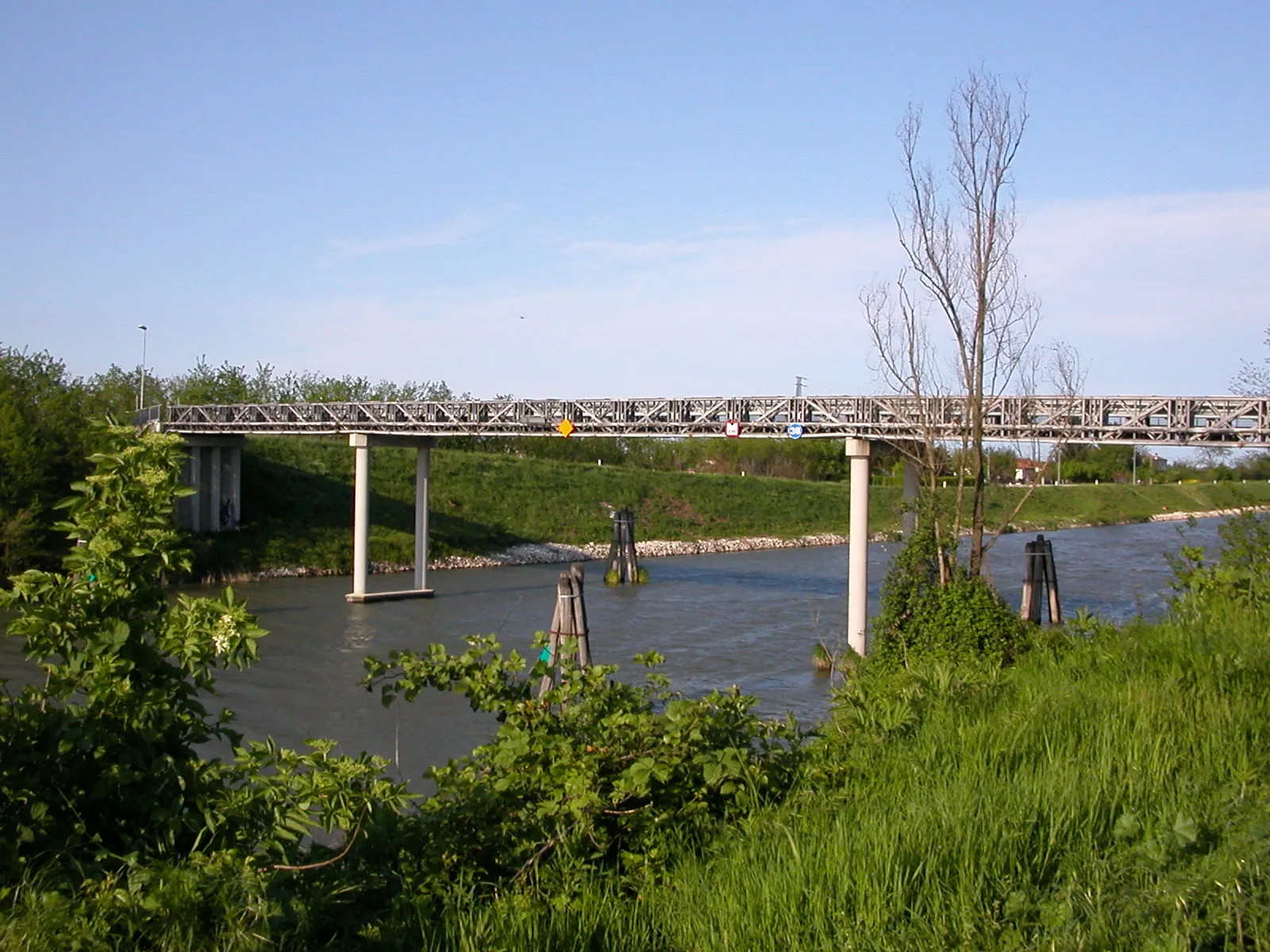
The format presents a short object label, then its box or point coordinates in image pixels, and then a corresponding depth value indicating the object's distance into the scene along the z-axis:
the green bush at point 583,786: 5.15
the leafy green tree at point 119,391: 34.84
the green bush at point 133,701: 4.80
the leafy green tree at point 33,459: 28.30
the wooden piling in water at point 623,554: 35.56
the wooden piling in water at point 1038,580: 22.61
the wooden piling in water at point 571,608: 14.97
